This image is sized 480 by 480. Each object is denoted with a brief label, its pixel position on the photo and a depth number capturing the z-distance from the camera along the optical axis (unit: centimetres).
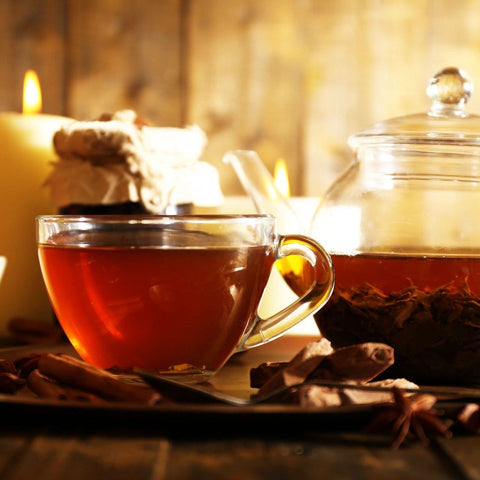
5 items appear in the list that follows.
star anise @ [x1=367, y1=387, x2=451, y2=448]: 45
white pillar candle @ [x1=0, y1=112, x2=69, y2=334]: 77
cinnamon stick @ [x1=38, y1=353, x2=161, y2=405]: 48
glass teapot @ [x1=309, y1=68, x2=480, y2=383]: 56
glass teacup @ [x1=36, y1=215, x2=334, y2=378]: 51
